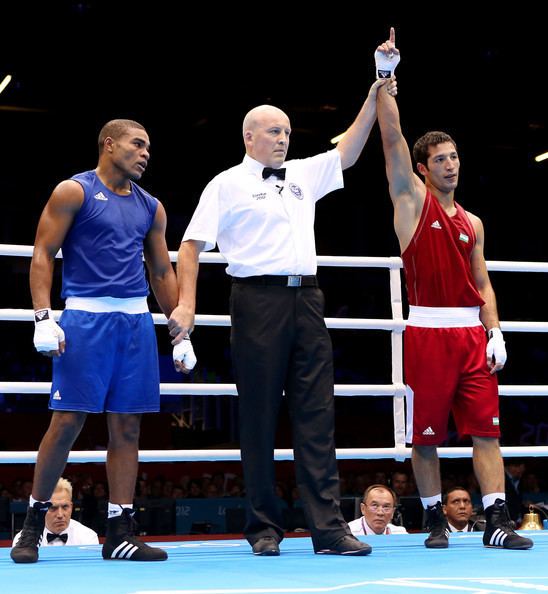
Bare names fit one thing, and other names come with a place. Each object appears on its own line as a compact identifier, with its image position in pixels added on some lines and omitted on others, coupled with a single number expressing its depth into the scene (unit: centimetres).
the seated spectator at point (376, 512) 550
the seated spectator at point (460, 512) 619
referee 340
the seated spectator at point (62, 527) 511
